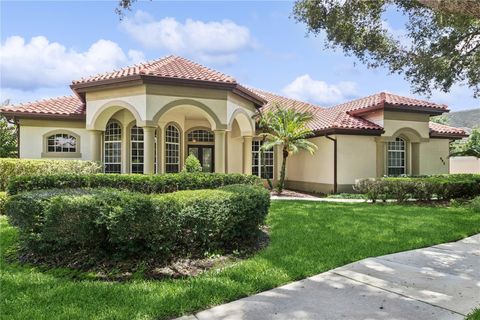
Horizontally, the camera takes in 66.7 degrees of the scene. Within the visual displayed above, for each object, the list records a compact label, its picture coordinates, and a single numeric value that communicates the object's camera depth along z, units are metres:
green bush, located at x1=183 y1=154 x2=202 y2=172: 15.80
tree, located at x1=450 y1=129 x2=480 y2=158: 20.59
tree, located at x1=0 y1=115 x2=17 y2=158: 23.08
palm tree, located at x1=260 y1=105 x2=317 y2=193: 18.51
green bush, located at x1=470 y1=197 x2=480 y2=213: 12.70
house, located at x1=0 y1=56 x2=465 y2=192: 15.10
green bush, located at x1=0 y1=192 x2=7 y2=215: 11.45
